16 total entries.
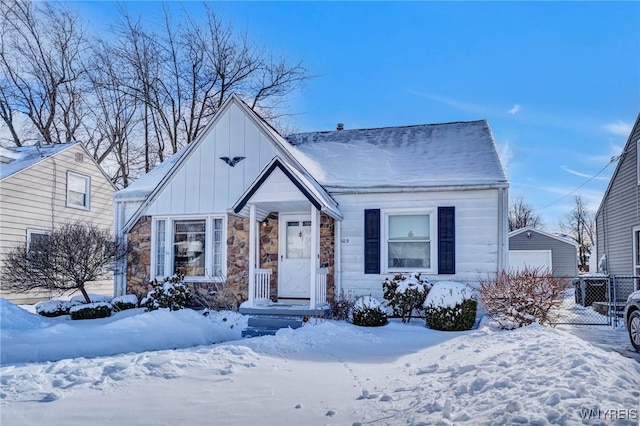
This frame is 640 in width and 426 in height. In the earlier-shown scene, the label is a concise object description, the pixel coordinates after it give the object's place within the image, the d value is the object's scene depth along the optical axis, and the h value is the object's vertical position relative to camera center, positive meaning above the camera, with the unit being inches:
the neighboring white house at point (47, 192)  592.4 +74.8
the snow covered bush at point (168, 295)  424.5 -48.7
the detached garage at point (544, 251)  997.2 -8.9
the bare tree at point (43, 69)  847.7 +338.1
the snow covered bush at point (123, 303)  449.7 -59.5
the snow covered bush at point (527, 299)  324.5 -37.5
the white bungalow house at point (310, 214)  398.9 +29.4
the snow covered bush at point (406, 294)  373.4 -40.3
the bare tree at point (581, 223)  1874.1 +101.9
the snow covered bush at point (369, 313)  354.6 -53.1
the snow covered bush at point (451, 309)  338.0 -47.2
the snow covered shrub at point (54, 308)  446.6 -64.7
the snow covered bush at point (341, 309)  388.5 -55.0
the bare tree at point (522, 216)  1941.4 +134.9
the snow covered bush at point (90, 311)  416.8 -62.8
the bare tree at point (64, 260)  428.1 -17.1
